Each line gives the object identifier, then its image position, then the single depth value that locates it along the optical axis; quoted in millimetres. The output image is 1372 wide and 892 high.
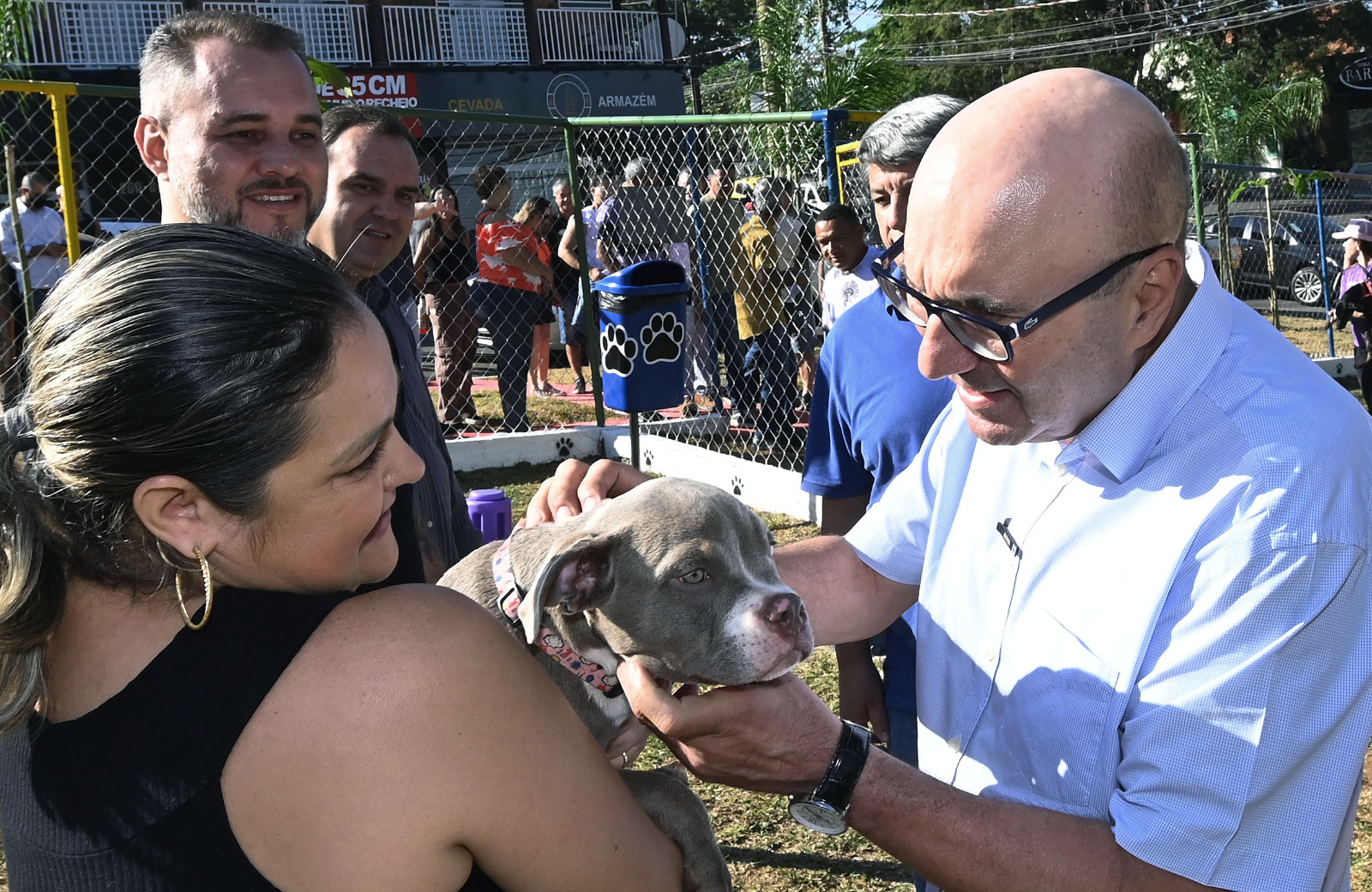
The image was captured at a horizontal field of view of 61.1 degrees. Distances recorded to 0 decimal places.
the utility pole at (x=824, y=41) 18891
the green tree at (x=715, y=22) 67312
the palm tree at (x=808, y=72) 16625
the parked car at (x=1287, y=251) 20656
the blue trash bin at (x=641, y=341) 6441
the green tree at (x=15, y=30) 8742
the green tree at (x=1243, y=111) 25828
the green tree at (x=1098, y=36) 43094
